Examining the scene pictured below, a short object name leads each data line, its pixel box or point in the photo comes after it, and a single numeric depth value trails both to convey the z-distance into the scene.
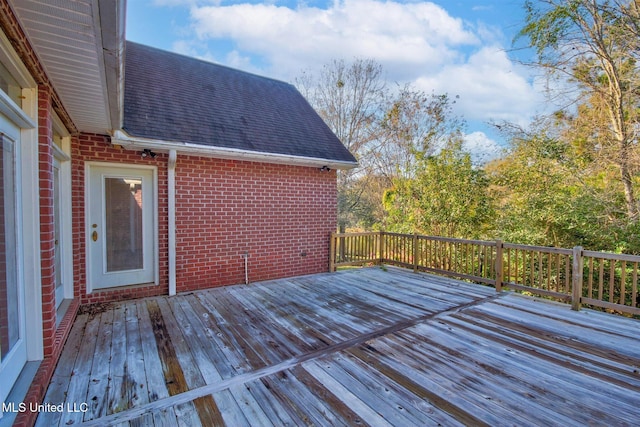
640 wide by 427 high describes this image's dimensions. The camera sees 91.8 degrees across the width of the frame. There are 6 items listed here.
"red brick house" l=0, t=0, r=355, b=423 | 2.07
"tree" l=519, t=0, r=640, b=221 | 5.78
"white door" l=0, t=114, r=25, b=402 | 1.98
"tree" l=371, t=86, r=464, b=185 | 10.45
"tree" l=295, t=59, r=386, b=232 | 12.46
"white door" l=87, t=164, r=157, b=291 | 4.49
